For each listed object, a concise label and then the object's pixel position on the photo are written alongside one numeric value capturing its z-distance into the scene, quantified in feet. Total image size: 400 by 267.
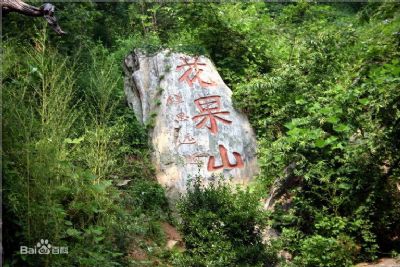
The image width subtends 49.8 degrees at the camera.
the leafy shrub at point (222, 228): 12.82
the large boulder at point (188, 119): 17.37
